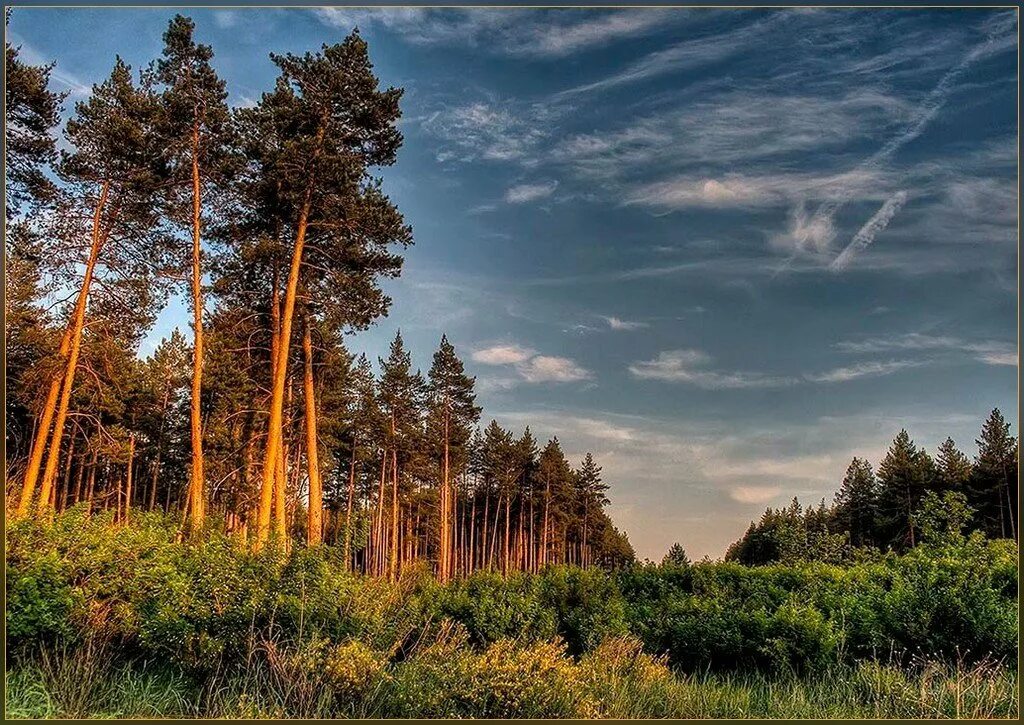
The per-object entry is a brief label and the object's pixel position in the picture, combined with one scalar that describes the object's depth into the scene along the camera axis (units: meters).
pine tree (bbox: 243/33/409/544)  18.69
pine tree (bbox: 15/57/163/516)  19.72
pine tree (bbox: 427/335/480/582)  43.50
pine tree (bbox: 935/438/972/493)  45.19
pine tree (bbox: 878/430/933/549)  48.25
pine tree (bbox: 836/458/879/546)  56.09
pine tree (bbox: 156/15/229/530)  19.75
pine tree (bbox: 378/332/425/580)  44.28
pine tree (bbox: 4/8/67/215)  19.64
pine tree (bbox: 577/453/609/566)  69.71
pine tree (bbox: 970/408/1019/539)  44.59
